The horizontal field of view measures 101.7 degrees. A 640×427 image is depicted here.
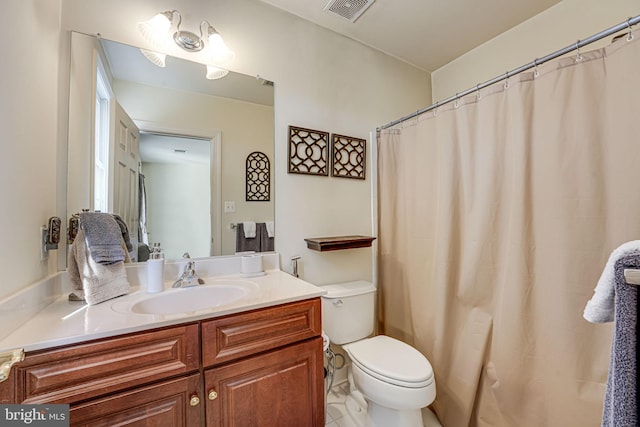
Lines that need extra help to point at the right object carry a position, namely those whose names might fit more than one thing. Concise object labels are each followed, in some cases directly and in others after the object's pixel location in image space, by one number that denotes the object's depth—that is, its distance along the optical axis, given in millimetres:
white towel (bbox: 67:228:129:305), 974
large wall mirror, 1171
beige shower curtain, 1022
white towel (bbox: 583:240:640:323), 432
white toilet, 1198
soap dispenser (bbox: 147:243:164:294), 1128
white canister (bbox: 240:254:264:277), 1398
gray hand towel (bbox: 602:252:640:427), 412
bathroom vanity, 714
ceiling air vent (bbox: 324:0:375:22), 1535
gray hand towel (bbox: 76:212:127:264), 991
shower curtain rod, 934
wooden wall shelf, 1564
